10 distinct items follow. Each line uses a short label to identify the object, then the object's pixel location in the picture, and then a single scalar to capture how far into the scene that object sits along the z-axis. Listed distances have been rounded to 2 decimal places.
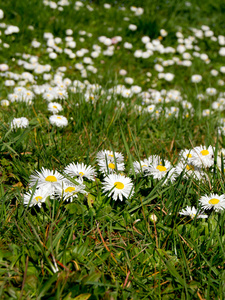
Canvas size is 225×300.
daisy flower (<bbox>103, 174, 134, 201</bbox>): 0.90
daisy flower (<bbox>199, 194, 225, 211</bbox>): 0.89
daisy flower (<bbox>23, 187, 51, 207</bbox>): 0.88
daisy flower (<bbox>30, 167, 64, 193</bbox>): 0.89
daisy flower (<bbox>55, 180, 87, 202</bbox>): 0.89
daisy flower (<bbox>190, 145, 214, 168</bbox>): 0.95
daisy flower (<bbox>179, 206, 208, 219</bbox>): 0.89
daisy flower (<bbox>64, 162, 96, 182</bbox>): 0.91
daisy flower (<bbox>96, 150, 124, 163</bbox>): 0.94
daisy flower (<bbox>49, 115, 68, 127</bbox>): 1.00
